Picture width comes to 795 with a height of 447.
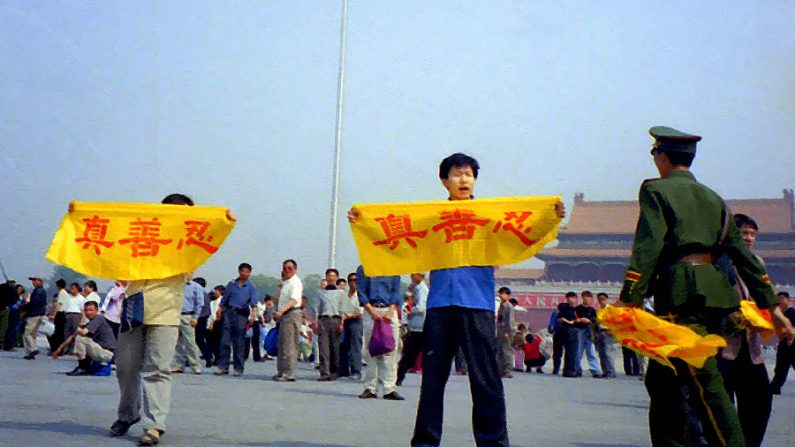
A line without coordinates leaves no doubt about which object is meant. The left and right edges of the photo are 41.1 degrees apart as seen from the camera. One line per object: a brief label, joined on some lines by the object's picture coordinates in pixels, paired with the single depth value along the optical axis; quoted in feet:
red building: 195.11
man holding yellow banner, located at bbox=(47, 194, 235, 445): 22.72
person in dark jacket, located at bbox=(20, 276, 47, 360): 65.98
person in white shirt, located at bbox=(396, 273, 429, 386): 44.75
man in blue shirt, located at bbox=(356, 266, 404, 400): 37.29
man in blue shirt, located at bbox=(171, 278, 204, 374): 50.98
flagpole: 82.53
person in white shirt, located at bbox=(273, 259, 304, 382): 48.26
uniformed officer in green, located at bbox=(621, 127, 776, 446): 15.21
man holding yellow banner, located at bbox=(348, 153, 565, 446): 18.90
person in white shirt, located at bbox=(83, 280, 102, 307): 66.69
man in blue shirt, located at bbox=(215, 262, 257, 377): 50.83
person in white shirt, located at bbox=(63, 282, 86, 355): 67.67
